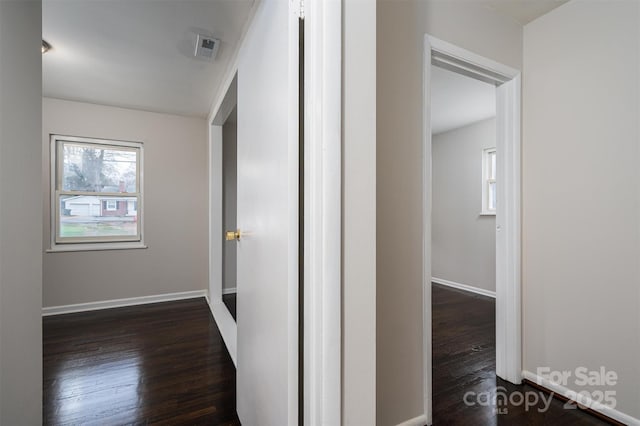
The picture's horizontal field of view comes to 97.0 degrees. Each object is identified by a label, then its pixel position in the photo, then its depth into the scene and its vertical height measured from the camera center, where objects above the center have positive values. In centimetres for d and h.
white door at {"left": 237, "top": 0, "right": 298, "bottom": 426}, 87 -3
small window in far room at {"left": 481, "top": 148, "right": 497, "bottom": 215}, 388 +45
